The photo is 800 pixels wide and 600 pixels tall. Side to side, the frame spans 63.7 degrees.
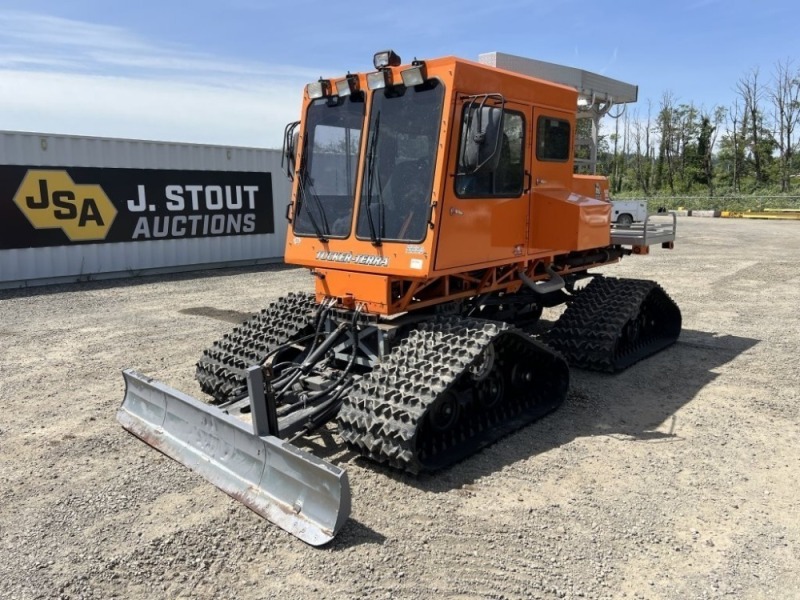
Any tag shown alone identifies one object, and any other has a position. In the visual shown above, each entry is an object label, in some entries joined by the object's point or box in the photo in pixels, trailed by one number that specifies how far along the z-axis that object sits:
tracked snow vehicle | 4.19
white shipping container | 12.89
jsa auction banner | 12.93
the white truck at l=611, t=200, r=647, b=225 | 22.10
